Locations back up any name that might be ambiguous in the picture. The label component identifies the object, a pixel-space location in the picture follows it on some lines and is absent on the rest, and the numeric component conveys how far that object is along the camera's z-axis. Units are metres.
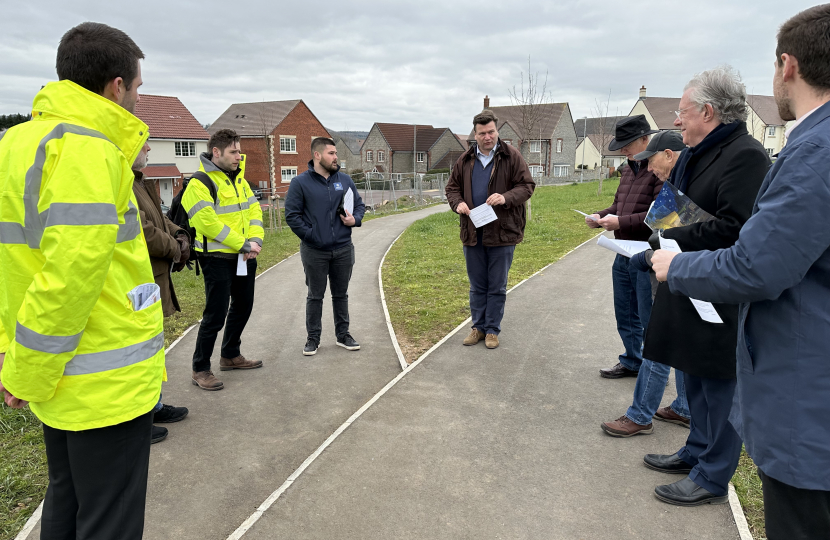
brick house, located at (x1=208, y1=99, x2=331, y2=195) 54.16
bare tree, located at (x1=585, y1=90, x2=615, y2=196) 58.31
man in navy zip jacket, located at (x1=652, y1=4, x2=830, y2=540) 1.84
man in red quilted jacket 4.73
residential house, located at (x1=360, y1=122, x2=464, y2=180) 73.44
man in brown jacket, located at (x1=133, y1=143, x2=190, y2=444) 4.19
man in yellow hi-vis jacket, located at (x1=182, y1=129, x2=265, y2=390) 5.20
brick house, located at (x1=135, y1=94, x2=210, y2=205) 46.25
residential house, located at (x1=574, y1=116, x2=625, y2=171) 75.69
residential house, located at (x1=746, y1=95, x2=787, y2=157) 56.67
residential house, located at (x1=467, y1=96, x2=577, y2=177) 65.06
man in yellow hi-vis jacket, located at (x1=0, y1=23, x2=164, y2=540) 1.99
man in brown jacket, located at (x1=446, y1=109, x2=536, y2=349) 6.16
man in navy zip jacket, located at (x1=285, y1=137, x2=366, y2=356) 6.19
